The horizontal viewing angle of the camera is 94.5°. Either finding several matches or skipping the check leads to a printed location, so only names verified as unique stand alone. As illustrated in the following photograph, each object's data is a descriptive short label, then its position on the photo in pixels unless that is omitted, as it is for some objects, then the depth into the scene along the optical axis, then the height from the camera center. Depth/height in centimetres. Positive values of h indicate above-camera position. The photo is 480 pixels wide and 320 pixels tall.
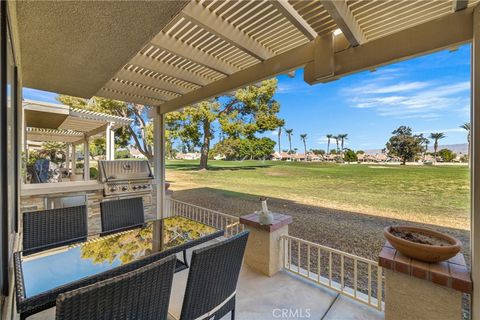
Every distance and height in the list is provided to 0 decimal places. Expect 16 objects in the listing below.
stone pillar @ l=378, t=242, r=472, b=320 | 160 -101
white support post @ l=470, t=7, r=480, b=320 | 151 -9
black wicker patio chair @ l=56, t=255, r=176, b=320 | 91 -63
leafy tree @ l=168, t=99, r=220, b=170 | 1214 +222
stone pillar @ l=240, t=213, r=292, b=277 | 282 -112
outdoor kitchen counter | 328 -43
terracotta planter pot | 166 -71
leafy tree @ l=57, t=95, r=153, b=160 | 1151 +226
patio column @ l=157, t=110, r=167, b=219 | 468 +1
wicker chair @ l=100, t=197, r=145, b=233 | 276 -71
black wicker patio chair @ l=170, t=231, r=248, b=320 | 133 -78
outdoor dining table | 142 -82
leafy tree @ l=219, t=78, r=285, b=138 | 1309 +274
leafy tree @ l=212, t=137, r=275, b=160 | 1483 +81
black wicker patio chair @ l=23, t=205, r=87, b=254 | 222 -72
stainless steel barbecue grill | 407 -33
